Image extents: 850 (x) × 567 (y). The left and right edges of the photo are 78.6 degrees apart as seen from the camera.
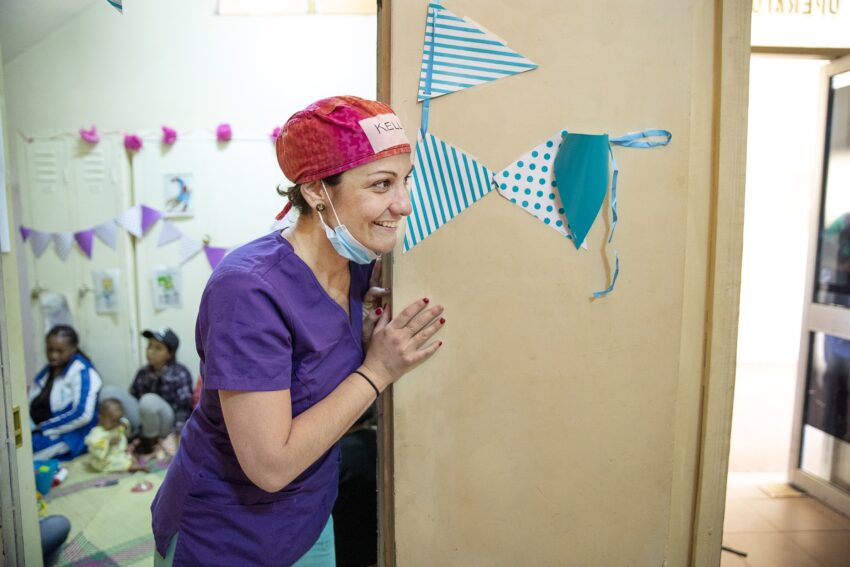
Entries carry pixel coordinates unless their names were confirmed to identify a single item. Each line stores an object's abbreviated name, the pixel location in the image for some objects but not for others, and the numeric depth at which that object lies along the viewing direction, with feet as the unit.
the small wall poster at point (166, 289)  12.40
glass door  8.98
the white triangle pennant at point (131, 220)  12.02
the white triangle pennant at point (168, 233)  12.23
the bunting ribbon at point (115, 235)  12.07
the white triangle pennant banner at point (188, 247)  12.32
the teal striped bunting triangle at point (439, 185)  3.43
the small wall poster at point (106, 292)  12.28
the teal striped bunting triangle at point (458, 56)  3.32
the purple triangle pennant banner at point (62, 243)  12.14
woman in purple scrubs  2.94
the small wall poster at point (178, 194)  12.09
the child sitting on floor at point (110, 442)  10.58
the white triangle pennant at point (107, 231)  12.07
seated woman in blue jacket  10.81
